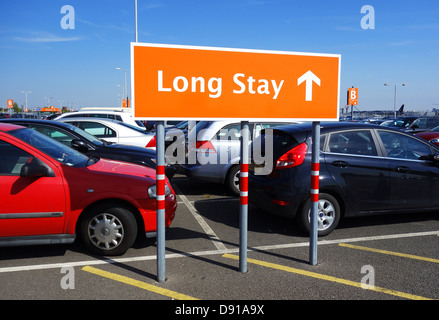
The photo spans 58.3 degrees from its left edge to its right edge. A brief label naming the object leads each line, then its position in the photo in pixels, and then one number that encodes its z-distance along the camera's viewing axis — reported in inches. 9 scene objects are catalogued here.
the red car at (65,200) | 163.5
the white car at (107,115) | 477.2
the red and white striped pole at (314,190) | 169.2
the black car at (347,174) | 206.4
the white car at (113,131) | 369.7
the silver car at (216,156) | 300.7
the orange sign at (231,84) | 147.0
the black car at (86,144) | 281.3
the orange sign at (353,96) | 1139.9
